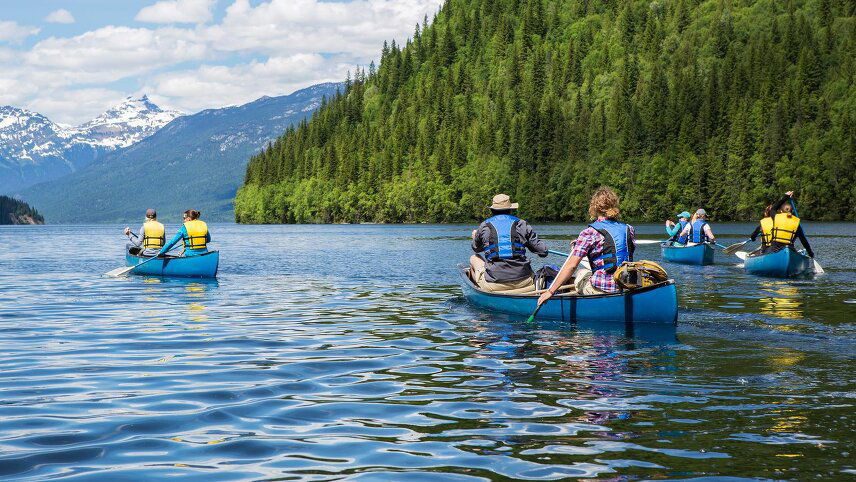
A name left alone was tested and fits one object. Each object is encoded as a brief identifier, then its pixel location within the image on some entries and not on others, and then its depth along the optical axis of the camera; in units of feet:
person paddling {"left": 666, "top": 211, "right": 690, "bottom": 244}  134.00
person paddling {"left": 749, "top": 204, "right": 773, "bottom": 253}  98.78
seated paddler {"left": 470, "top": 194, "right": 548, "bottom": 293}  58.54
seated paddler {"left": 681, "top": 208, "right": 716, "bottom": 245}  126.52
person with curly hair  50.93
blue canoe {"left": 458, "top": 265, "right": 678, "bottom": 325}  53.16
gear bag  51.86
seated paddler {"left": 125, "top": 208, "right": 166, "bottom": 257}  105.19
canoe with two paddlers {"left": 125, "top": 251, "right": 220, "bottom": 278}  97.86
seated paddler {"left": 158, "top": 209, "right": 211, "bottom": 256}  96.27
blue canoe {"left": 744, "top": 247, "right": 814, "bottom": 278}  95.61
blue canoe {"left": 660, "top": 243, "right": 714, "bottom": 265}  123.75
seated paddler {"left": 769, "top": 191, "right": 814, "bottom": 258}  94.07
